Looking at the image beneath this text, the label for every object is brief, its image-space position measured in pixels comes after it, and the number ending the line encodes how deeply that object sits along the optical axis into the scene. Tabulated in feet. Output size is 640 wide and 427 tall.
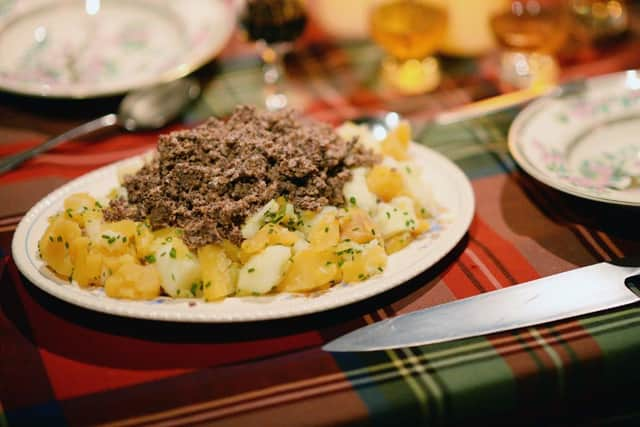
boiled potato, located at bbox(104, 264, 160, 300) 2.97
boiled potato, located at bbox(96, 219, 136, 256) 3.08
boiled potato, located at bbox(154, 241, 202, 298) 3.02
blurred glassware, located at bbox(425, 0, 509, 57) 5.20
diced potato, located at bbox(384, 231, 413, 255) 3.28
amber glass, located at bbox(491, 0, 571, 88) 5.02
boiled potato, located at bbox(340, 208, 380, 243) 3.19
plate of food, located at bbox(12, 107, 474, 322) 3.00
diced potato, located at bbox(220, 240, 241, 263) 3.11
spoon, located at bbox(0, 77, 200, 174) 4.57
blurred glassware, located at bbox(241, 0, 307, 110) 4.76
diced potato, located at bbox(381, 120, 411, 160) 3.73
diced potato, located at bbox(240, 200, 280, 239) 3.10
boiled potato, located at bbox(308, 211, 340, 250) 3.09
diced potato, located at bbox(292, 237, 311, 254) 3.11
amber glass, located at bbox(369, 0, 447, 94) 5.03
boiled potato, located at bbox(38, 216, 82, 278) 3.09
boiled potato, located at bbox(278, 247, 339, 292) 3.02
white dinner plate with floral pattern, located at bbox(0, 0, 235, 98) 4.86
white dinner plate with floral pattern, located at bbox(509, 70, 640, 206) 3.70
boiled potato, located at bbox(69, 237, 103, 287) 3.04
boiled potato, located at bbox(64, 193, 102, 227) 3.26
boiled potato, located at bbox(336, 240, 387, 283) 3.08
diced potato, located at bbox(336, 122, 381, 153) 3.71
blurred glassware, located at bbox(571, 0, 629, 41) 5.53
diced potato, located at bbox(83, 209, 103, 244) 3.19
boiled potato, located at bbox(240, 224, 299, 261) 3.05
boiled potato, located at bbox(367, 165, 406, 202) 3.40
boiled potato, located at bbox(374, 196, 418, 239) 3.28
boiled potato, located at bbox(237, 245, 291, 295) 3.01
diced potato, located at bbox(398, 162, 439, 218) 3.49
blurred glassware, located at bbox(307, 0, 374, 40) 5.57
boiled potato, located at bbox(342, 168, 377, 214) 3.35
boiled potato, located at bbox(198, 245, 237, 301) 2.98
